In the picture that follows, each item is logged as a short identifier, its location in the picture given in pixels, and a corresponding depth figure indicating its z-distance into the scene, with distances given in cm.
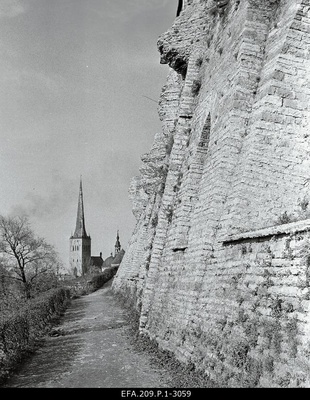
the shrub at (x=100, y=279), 4194
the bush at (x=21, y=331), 908
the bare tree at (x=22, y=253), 3131
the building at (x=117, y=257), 7628
